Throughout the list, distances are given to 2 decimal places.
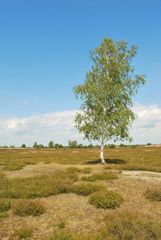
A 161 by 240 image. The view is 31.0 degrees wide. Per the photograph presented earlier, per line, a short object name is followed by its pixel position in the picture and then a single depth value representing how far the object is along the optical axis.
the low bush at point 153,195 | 14.73
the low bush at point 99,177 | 20.76
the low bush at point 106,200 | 13.47
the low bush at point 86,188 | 16.11
